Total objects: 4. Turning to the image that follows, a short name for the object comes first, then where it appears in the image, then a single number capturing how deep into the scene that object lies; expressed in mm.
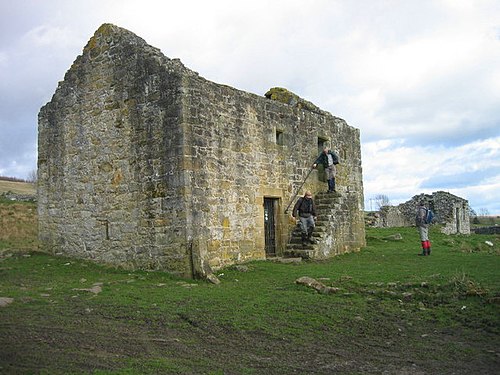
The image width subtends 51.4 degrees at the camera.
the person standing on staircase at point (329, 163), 17891
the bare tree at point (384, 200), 54131
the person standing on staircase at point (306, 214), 15672
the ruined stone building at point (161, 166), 12742
